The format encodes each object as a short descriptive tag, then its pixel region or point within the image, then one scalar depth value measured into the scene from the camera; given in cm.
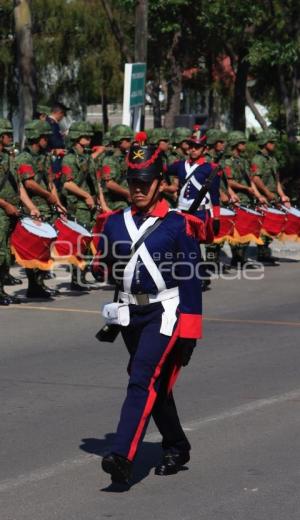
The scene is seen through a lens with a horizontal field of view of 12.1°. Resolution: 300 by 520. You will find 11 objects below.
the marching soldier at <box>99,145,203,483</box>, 730
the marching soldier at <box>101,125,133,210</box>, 1659
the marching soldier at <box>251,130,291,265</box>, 1952
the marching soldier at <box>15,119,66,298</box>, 1541
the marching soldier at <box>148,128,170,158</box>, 1872
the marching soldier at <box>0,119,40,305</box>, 1460
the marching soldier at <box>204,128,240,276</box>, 1823
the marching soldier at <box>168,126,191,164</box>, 1872
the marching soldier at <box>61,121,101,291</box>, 1645
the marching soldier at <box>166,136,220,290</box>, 1591
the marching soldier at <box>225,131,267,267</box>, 1894
